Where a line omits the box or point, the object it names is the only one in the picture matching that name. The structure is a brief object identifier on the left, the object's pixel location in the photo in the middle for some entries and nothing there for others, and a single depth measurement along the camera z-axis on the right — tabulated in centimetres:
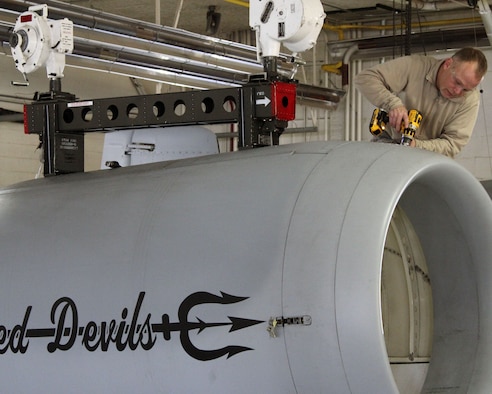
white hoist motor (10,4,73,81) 581
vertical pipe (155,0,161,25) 1285
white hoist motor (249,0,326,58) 487
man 561
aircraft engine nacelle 357
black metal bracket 470
